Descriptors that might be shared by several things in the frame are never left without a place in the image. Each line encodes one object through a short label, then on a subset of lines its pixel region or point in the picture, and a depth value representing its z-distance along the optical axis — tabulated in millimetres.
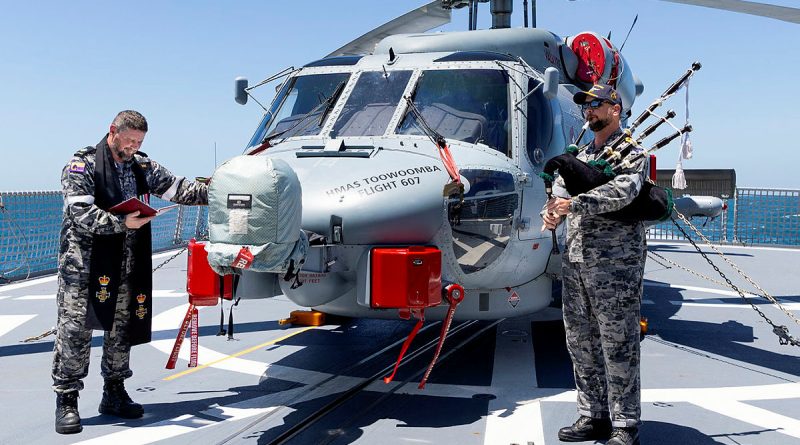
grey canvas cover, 3881
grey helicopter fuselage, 4461
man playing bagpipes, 3852
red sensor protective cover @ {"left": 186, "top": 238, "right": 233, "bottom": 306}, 4473
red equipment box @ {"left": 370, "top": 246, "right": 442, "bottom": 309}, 4293
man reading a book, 4332
